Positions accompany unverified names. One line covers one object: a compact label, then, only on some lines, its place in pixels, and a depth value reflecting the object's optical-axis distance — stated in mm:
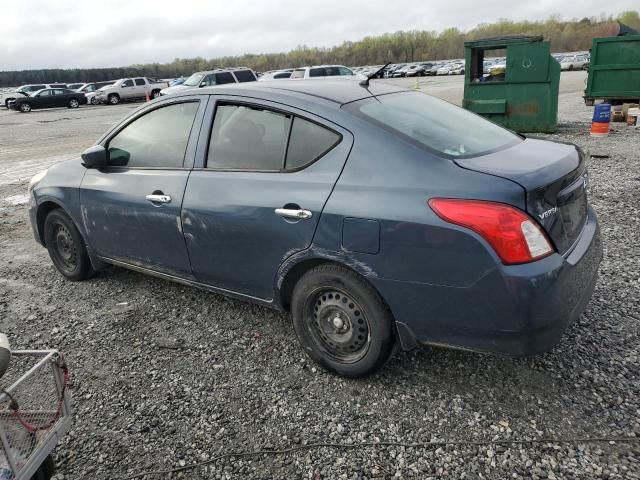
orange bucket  10992
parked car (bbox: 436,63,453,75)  56750
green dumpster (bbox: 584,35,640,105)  12227
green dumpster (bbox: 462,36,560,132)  10766
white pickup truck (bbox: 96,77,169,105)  34094
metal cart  2004
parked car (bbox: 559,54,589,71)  47047
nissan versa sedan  2348
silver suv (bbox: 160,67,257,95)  21625
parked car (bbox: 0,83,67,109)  34291
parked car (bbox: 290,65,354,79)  23328
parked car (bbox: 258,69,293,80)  26353
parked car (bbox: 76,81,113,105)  34844
